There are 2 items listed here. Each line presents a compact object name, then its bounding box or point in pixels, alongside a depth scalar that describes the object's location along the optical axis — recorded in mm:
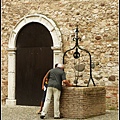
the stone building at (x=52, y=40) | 11633
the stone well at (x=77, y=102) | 9727
